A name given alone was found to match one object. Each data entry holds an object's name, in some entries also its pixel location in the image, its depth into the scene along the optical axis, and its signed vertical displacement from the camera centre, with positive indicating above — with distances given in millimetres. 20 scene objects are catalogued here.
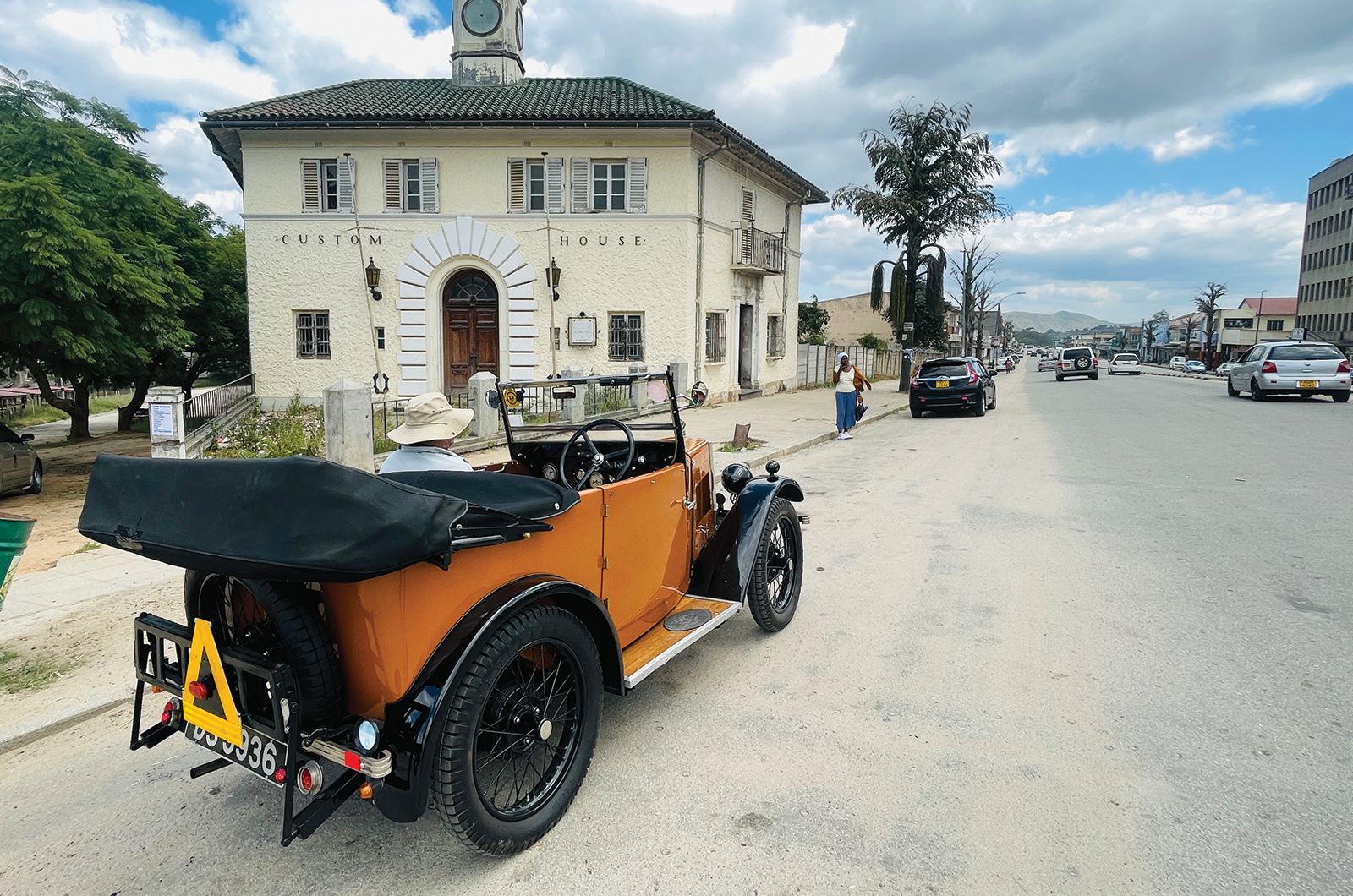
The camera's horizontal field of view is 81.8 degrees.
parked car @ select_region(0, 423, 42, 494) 10688 -1626
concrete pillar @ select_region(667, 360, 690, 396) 18047 -440
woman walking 15086 -725
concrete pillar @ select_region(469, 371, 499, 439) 12641 -930
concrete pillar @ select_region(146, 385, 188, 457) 9742 -859
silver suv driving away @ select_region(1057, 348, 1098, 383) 40250 -313
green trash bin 2828 -697
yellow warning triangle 2436 -1076
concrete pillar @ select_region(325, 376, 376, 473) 10141 -897
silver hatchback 19469 -240
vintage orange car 2229 -923
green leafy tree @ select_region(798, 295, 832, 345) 43188 +2028
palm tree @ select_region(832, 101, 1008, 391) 28453 +6065
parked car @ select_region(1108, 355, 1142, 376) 58000 -314
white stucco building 19828 +3017
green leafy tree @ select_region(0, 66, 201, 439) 9797 +1271
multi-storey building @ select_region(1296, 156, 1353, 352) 66062 +9269
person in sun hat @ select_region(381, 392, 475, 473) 3348 -367
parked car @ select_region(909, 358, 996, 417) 19016 -675
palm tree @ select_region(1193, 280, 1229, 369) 81375 +5833
